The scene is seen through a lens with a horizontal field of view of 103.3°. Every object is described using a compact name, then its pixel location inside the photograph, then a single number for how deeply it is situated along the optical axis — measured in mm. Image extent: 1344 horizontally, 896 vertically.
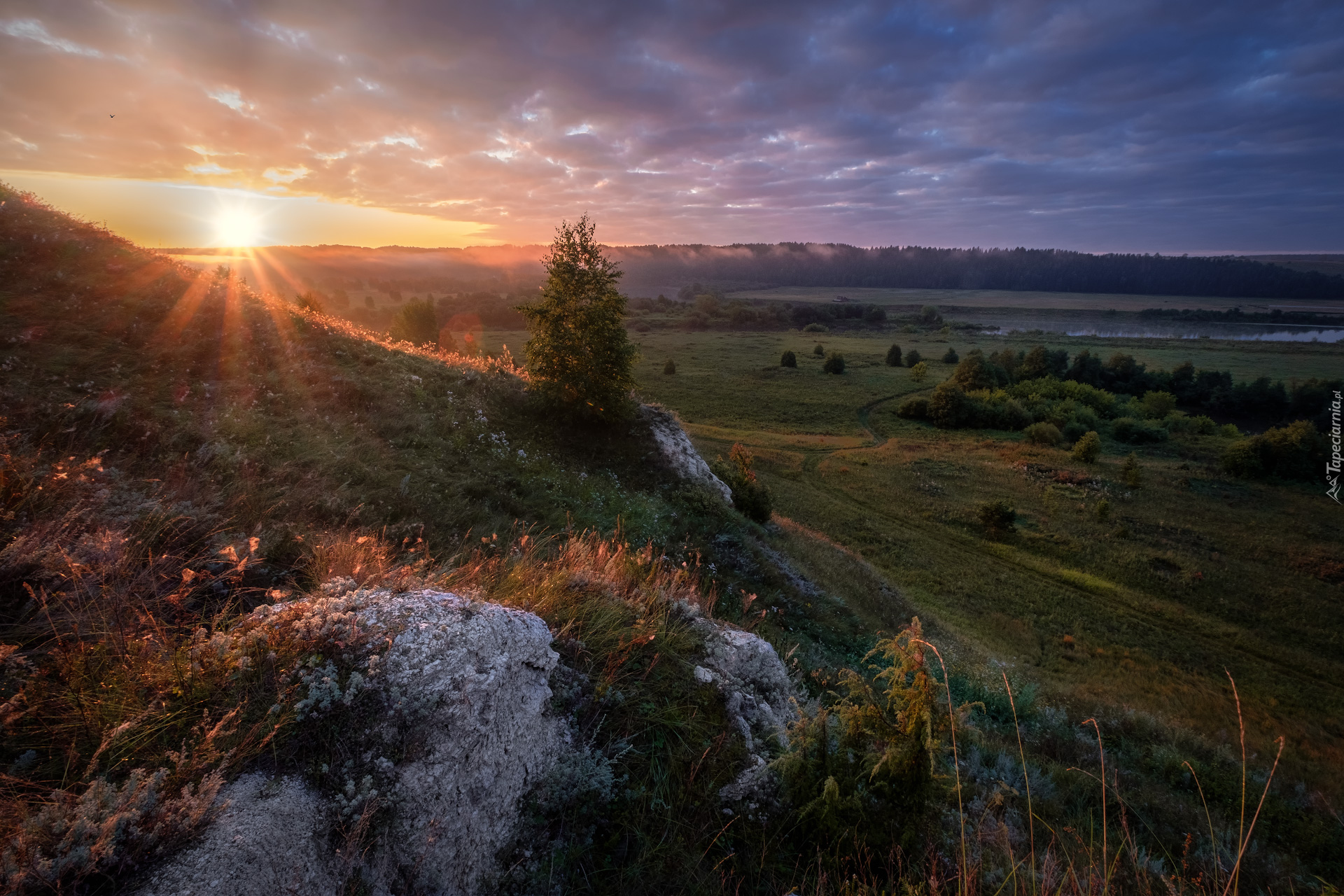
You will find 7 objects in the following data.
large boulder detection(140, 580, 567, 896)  2510
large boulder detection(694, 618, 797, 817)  3951
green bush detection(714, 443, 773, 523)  22234
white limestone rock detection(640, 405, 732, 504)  20594
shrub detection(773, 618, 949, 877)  3658
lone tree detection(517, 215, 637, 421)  19656
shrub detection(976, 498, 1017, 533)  29594
